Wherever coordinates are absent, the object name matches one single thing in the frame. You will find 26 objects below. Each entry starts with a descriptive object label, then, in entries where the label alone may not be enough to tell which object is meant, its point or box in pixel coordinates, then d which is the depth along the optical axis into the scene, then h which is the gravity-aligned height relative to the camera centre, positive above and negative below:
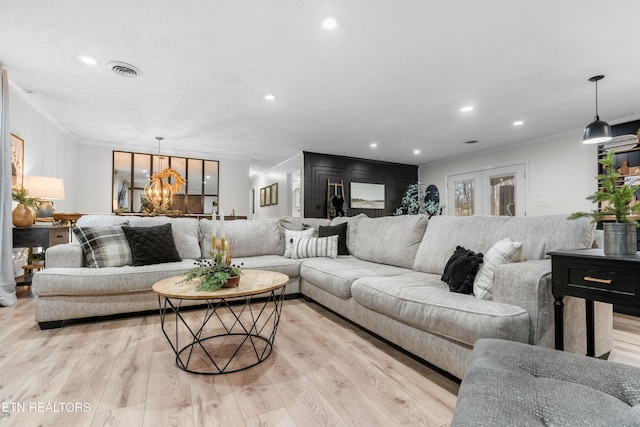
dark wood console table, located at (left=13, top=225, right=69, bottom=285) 3.34 -0.22
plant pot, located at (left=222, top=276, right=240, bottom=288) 1.80 -0.38
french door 5.93 +0.56
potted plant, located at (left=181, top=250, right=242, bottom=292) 1.73 -0.34
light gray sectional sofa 1.52 -0.46
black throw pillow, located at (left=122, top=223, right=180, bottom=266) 2.86 -0.27
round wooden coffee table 1.73 -0.89
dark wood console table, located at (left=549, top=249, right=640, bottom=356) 1.26 -0.26
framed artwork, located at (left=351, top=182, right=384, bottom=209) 7.21 +0.54
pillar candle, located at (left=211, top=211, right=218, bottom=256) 1.92 -0.15
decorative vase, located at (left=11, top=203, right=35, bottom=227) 3.33 +0.01
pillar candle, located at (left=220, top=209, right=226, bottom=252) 1.94 -0.15
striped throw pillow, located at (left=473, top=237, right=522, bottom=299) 1.76 -0.26
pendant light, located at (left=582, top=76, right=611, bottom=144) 3.17 +0.91
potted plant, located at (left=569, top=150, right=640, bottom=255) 1.38 +0.03
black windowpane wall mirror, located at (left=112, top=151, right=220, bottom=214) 6.45 +0.85
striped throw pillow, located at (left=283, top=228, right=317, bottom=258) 3.65 -0.22
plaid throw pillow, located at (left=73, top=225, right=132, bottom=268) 2.74 -0.27
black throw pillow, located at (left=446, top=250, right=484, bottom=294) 1.86 -0.34
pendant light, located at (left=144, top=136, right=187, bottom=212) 5.75 +0.55
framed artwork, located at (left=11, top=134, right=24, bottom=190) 3.48 +0.65
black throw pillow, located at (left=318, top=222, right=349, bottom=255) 3.65 -0.19
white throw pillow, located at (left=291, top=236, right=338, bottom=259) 3.51 -0.35
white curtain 3.04 +0.13
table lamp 3.58 +0.31
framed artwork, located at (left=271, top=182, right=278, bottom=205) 8.42 +0.68
